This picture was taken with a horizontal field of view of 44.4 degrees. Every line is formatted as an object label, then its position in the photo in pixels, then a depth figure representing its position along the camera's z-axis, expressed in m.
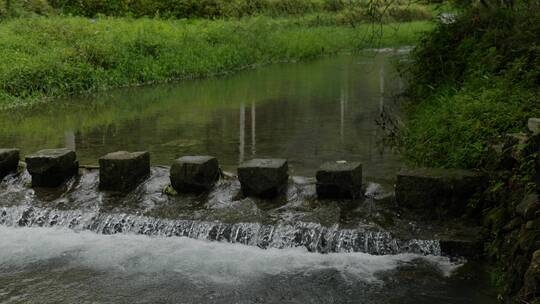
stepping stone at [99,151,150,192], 8.38
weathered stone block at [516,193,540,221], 5.01
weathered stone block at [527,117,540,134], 5.62
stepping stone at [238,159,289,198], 7.73
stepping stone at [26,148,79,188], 8.55
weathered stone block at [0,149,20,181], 9.10
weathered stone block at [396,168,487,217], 6.91
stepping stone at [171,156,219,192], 8.09
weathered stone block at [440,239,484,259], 6.45
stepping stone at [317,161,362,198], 7.52
